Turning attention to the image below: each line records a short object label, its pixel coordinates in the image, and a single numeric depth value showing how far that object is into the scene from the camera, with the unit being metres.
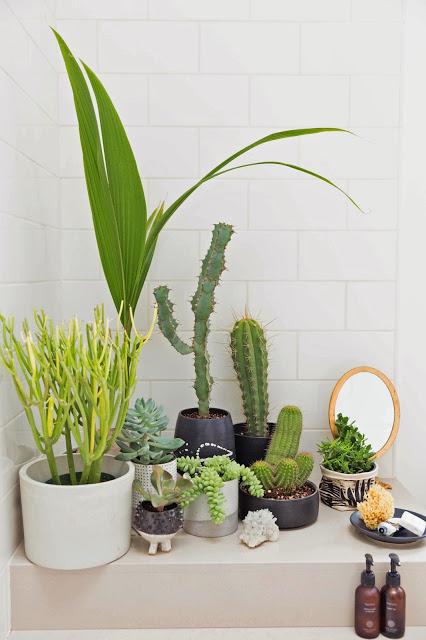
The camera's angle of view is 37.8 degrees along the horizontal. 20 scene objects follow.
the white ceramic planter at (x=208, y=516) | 1.20
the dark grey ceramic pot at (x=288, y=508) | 1.22
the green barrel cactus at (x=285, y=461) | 1.24
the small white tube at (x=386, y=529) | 1.17
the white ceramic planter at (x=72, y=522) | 1.05
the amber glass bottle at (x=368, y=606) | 1.09
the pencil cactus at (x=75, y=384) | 1.02
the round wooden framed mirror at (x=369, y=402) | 1.48
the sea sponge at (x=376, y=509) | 1.19
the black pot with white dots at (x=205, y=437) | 1.29
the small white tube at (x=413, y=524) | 1.17
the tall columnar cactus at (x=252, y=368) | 1.37
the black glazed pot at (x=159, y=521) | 1.12
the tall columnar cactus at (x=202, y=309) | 1.28
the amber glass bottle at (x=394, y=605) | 1.08
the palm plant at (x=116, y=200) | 1.18
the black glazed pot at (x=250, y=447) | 1.40
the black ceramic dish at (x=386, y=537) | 1.17
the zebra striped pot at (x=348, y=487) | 1.34
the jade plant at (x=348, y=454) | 1.35
